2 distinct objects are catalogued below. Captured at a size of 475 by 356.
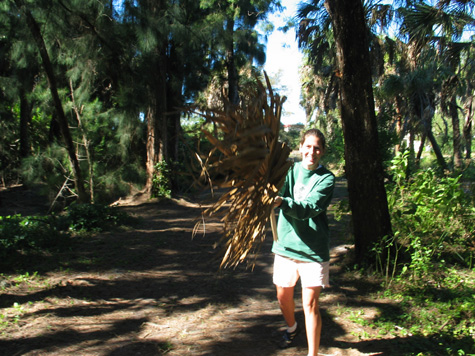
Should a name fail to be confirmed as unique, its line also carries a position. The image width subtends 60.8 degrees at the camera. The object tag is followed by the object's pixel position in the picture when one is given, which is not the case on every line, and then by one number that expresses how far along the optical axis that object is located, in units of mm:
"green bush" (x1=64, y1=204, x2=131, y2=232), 7566
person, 2678
